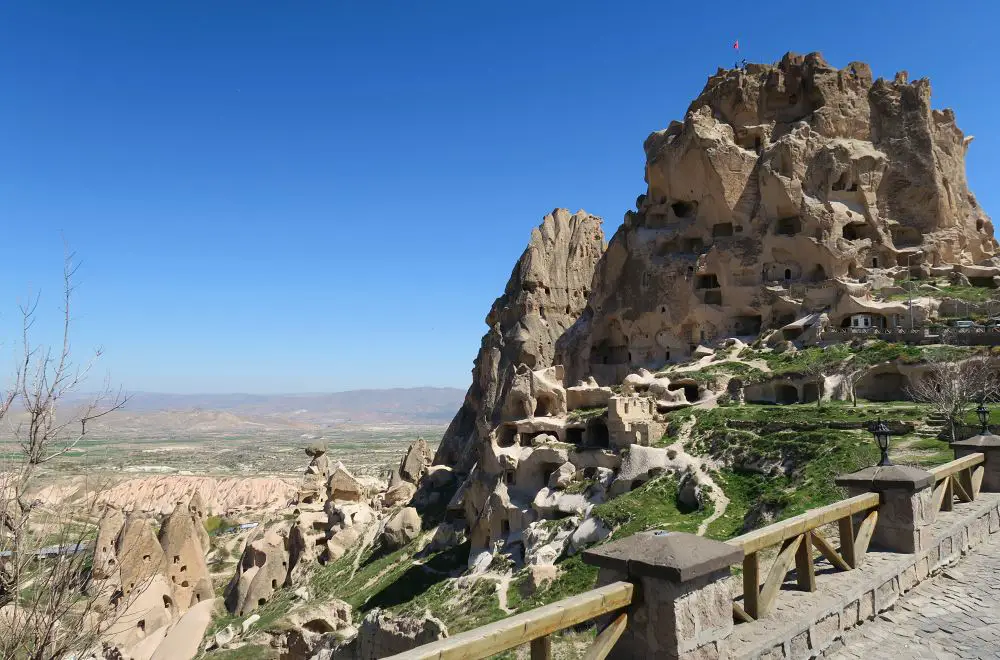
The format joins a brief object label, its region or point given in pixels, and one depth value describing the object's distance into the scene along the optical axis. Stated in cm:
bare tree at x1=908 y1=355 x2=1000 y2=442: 2455
